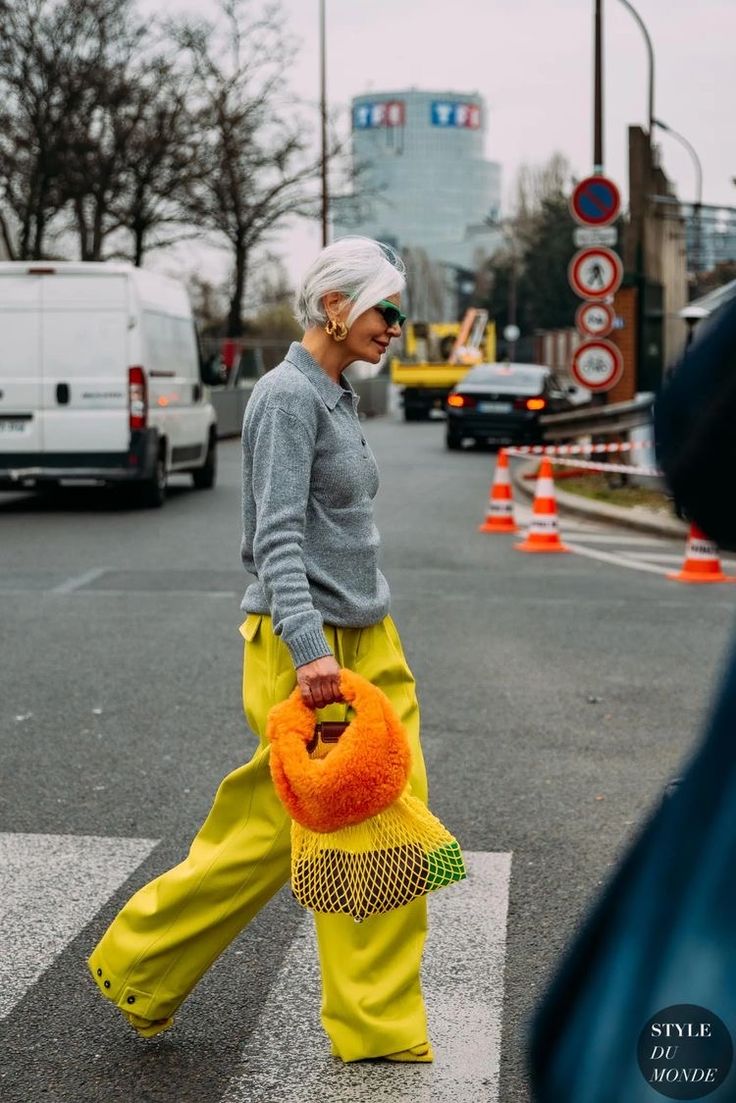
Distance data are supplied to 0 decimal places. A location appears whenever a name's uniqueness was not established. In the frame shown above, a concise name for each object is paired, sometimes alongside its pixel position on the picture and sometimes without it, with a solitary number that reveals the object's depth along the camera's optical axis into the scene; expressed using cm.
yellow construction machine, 4259
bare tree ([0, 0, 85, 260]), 2916
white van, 1573
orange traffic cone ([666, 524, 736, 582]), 1144
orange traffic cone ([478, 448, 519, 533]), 1502
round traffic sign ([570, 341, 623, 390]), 1931
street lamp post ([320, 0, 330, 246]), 3906
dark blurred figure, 156
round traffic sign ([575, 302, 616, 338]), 1934
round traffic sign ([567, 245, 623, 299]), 1900
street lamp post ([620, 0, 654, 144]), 3319
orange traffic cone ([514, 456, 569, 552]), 1334
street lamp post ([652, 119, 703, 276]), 2438
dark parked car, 2680
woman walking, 334
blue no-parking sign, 1908
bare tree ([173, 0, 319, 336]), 3469
